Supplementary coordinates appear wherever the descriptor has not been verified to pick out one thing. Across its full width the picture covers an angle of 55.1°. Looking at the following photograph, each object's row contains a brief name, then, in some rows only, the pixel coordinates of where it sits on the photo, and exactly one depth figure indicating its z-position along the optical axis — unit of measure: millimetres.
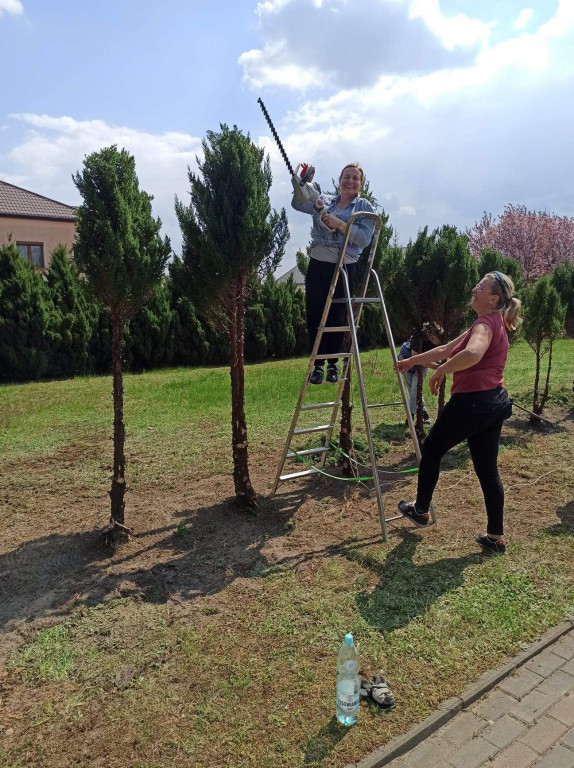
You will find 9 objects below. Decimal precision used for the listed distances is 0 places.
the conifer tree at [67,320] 14625
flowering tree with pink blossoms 35906
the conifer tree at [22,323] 13836
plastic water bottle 2594
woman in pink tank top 3996
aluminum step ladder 4480
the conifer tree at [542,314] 7871
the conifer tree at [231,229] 4434
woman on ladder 4770
